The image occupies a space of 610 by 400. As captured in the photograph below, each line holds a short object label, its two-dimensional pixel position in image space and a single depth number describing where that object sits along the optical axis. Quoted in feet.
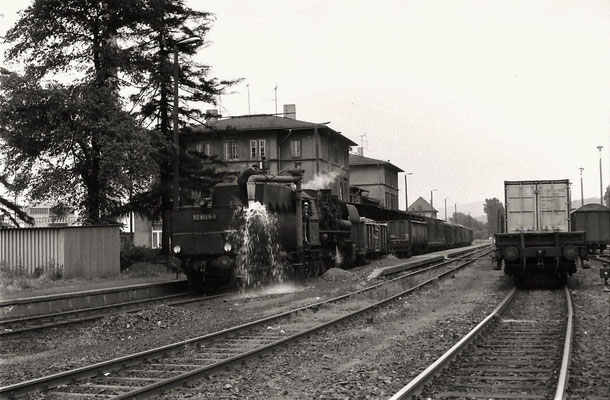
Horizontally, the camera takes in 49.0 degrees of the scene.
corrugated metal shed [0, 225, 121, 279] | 73.46
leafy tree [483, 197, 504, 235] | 411.15
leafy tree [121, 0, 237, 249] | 94.17
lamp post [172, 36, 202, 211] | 79.42
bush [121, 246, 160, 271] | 94.48
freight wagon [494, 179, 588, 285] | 60.03
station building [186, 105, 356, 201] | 189.67
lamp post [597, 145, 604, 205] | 200.39
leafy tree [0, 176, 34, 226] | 75.87
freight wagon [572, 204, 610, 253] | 120.67
